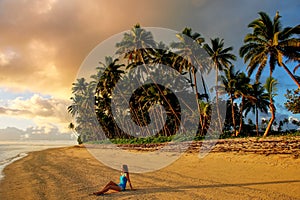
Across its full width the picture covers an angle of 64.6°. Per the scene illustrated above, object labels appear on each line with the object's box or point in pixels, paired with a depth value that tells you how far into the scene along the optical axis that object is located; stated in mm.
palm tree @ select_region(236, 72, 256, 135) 29797
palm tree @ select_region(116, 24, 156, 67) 34844
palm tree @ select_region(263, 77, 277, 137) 24156
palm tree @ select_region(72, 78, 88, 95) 59969
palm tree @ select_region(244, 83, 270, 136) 34062
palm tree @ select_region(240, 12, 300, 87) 20594
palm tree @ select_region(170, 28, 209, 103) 31688
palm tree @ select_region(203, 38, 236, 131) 31172
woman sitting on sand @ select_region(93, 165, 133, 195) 8438
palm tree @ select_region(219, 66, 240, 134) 30188
